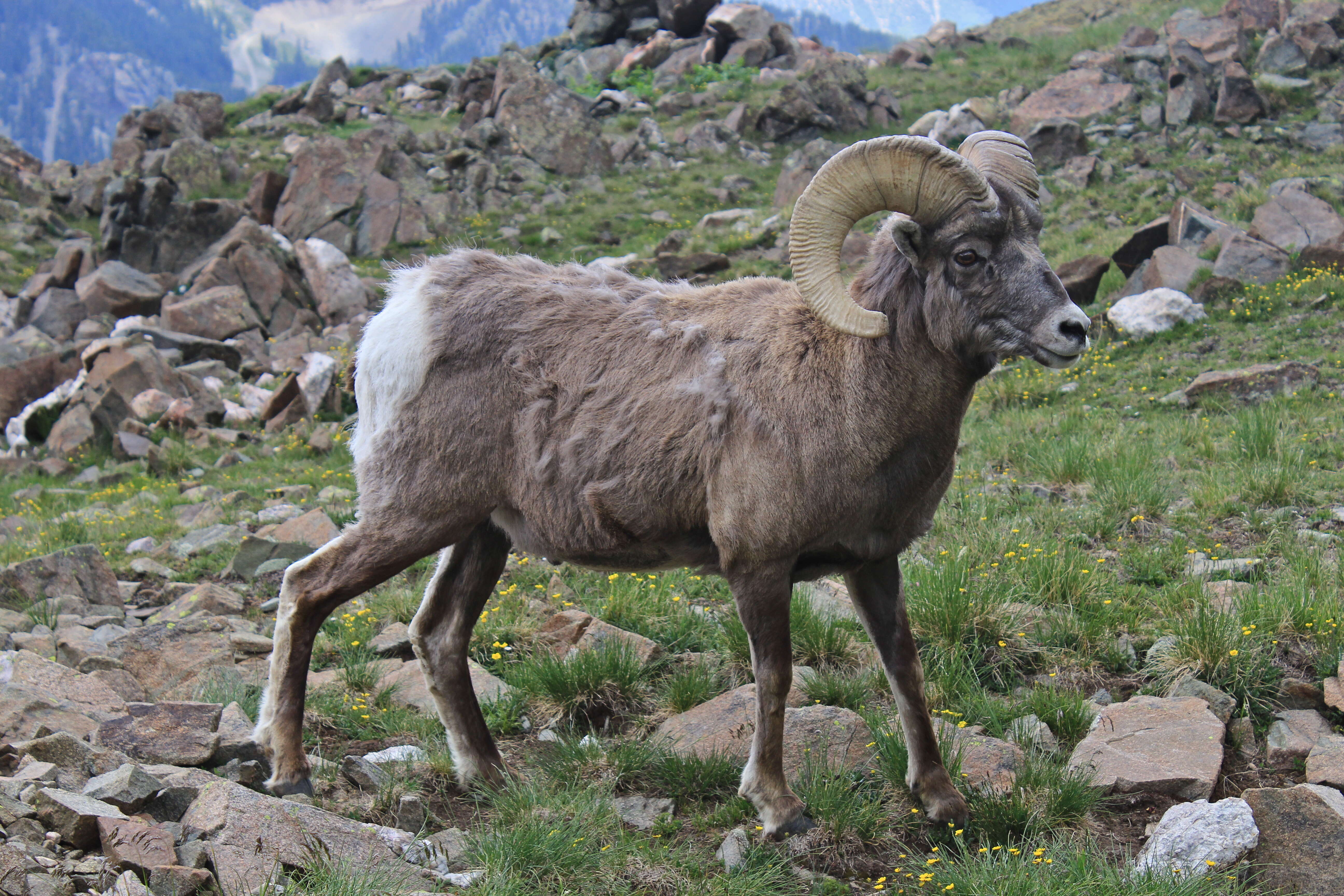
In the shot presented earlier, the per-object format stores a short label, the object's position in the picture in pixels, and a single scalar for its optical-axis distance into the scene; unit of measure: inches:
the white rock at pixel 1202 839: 314.2
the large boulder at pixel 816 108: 2026.3
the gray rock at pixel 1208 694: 396.5
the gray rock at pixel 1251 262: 965.2
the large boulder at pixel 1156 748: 358.9
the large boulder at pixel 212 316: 1342.3
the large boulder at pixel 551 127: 1931.6
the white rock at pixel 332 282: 1401.3
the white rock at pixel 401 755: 411.2
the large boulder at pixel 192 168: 1833.2
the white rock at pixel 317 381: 1051.3
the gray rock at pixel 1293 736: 375.2
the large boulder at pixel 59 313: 1409.9
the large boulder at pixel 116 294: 1418.6
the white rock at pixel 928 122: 1701.5
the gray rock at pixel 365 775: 389.7
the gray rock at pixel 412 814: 367.2
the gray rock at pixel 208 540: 709.9
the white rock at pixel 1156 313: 930.7
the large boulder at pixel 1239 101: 1539.1
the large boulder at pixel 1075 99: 1692.9
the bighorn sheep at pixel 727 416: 347.6
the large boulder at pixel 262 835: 286.4
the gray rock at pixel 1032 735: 390.9
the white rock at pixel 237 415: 1087.0
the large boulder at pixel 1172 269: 984.3
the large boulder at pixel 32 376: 1175.0
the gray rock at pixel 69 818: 280.8
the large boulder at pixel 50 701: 360.2
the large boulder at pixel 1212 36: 1733.5
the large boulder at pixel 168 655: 473.4
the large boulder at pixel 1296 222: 1010.7
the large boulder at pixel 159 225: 1552.7
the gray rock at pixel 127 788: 310.8
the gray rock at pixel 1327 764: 349.1
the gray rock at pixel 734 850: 337.1
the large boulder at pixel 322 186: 1641.2
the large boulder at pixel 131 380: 1090.7
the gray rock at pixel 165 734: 367.6
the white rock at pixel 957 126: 1673.2
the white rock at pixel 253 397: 1143.0
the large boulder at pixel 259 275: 1414.9
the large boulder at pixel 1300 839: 308.5
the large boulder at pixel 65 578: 587.5
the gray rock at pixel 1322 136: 1417.3
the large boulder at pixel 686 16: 2743.6
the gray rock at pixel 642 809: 370.6
